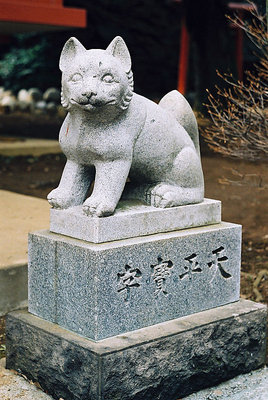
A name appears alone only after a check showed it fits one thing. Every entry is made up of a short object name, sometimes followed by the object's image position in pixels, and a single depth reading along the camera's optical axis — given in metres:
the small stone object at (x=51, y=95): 18.52
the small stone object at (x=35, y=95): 18.55
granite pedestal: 3.39
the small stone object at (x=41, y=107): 18.06
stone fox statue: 3.39
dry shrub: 5.16
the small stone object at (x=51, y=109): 17.84
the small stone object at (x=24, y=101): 18.50
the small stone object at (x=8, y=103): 17.95
